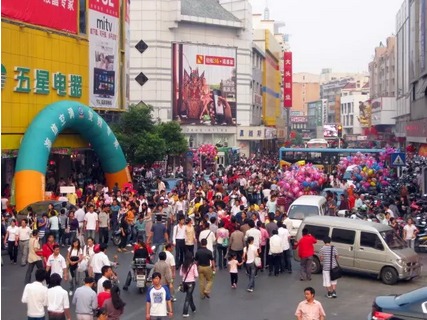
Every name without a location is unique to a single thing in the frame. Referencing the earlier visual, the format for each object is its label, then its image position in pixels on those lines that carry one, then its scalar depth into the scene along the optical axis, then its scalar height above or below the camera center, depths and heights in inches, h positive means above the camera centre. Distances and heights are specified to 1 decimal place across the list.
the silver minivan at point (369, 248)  684.7 -102.6
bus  2101.4 -50.4
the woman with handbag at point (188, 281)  566.3 -108.3
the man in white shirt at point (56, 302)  445.7 -97.6
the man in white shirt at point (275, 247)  714.8 -103.9
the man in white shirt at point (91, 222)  842.8 -95.2
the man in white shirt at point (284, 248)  723.4 -106.4
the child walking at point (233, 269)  655.1 -114.9
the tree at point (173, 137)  1742.1 +0.0
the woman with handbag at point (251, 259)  652.7 -105.9
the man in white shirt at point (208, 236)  679.1 -89.7
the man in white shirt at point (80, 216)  871.4 -91.8
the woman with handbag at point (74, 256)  597.0 -94.8
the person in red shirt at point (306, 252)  686.5 -104.5
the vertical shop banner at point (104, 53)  1406.3 +161.1
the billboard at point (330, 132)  4795.8 +35.1
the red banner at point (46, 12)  1139.9 +199.4
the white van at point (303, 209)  895.1 -85.7
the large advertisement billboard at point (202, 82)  2657.5 +195.4
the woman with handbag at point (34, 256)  647.1 -102.4
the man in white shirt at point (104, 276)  489.7 -92.1
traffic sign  1147.9 -32.8
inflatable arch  1071.1 -13.9
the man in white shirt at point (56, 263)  569.0 -95.9
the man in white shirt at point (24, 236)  749.3 -98.6
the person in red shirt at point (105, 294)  463.5 -96.9
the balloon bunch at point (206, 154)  1999.3 -44.7
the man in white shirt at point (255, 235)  694.8 -89.8
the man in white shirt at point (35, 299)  452.8 -97.6
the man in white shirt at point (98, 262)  562.6 -94.1
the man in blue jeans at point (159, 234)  733.9 -94.6
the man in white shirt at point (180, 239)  728.3 -98.1
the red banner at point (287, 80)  4131.4 +324.1
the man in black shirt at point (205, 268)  595.8 -104.6
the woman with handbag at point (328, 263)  622.2 -103.7
